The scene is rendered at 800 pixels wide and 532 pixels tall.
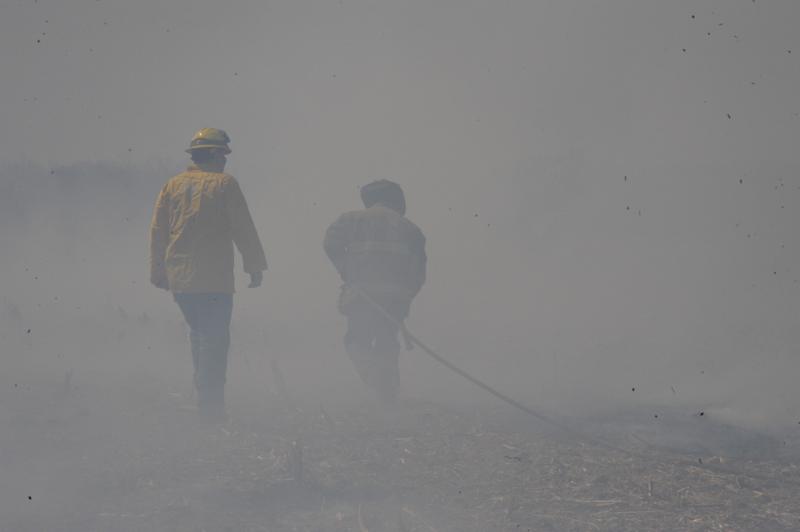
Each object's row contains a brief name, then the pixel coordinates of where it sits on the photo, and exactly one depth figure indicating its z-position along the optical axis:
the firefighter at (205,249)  13.81
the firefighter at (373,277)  17.52
